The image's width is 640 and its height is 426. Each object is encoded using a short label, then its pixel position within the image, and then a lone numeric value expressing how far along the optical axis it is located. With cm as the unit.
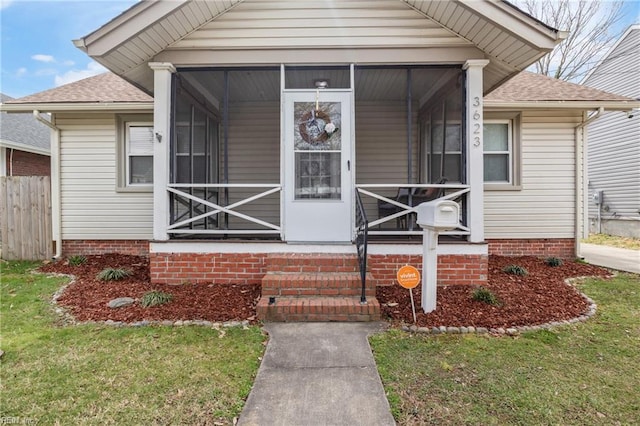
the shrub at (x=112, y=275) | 508
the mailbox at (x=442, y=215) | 350
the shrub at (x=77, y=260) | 636
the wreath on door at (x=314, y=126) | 482
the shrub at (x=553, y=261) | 626
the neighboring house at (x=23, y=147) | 1134
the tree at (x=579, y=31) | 1555
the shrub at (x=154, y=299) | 397
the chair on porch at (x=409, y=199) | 516
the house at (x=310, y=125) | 441
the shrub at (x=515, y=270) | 548
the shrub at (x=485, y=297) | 403
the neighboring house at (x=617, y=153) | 1098
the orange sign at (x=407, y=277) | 358
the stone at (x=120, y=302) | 401
